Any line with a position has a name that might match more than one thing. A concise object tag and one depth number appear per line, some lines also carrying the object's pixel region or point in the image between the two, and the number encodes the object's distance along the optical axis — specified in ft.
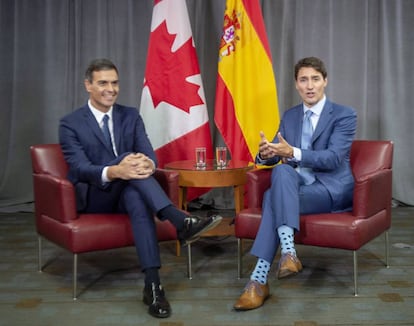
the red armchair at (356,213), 9.07
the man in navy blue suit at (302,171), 8.82
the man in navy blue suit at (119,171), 8.92
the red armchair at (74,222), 9.18
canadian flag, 14.05
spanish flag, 14.17
